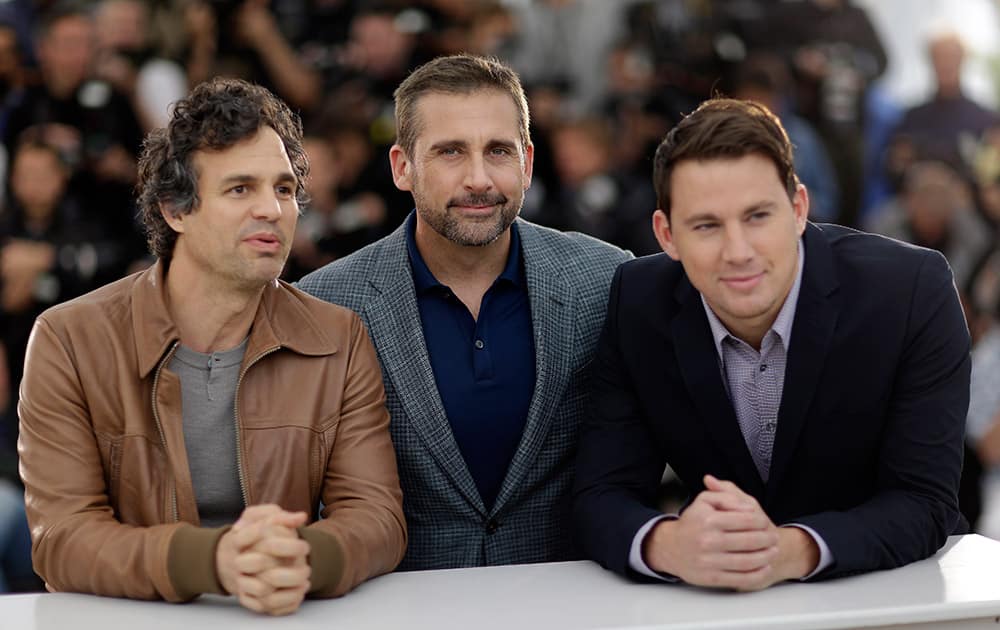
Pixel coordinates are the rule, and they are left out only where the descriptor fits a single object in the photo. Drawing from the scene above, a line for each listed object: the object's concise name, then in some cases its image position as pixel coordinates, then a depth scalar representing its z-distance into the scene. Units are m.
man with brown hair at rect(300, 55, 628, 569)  2.43
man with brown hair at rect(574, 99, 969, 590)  2.00
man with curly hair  1.98
